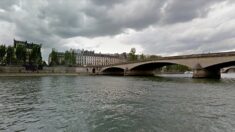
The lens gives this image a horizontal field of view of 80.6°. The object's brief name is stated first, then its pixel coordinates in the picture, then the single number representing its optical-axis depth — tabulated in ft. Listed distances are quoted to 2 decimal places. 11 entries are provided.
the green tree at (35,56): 232.51
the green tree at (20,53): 221.49
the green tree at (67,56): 293.54
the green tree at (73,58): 298.24
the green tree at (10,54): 218.54
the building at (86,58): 449.62
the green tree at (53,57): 268.93
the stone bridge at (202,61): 111.56
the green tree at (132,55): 254.06
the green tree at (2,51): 211.96
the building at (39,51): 236.78
